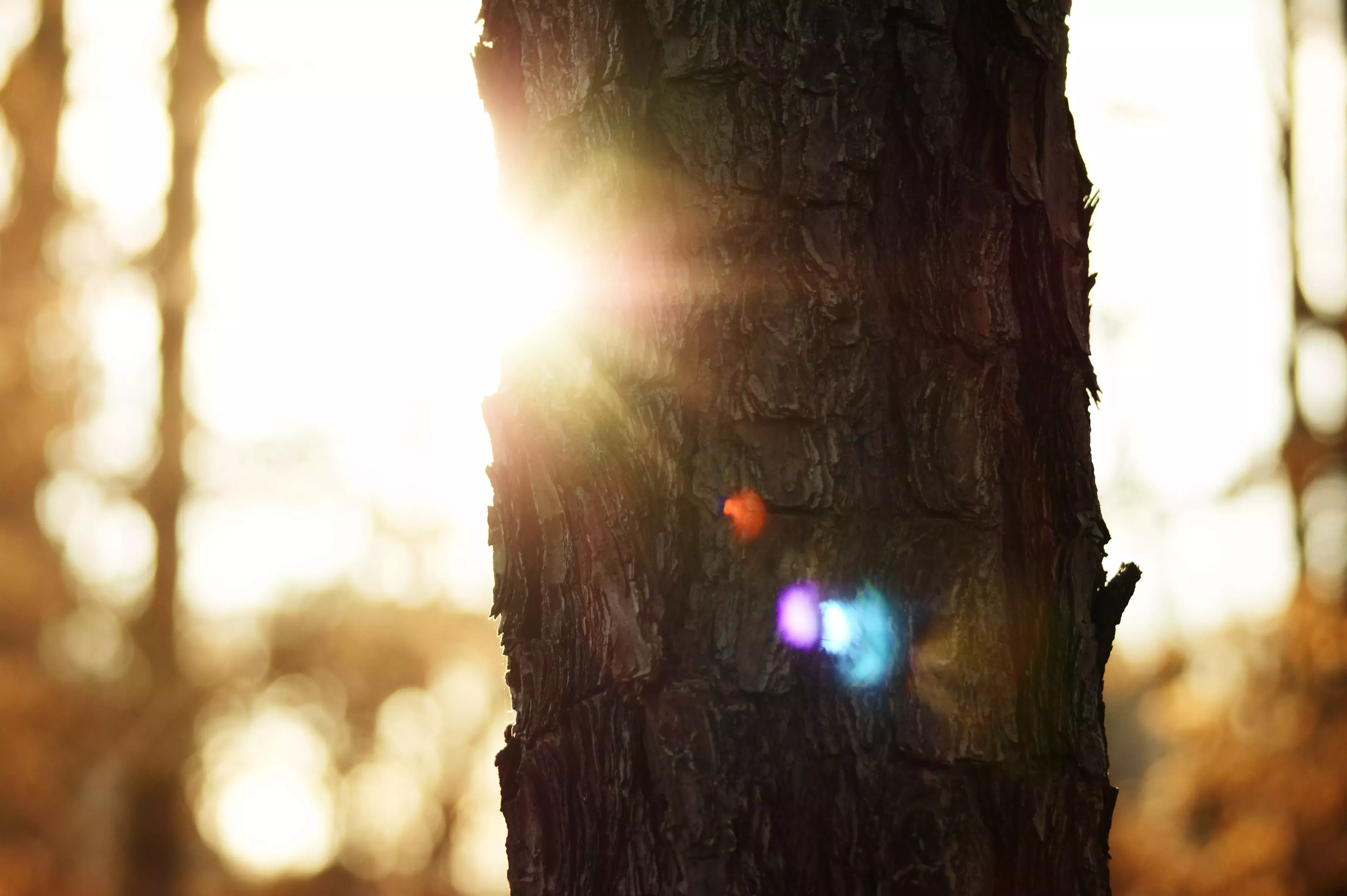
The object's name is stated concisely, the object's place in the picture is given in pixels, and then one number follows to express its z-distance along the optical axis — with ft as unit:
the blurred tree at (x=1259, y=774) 48.21
